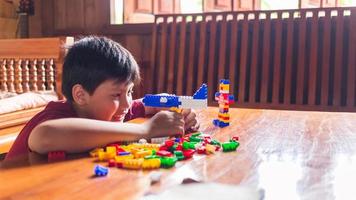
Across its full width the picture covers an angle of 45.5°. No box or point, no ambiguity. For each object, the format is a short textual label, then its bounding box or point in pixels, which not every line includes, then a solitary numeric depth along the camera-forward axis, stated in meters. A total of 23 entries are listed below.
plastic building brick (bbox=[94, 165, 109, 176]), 0.62
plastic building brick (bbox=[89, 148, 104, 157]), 0.74
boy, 0.86
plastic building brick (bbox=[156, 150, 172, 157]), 0.72
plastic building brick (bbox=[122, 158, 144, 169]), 0.66
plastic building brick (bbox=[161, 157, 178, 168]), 0.67
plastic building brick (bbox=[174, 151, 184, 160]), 0.71
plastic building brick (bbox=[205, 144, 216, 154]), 0.76
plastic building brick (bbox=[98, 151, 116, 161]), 0.71
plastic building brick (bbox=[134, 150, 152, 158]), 0.71
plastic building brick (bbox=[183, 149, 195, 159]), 0.73
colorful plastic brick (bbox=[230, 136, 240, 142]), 0.88
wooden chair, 2.24
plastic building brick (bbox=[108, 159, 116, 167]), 0.68
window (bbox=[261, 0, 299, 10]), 3.22
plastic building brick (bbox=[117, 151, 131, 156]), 0.72
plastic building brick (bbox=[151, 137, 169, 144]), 0.84
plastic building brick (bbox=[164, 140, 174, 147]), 0.78
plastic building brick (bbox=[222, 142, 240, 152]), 0.79
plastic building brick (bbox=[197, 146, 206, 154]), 0.76
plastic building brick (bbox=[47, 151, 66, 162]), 0.73
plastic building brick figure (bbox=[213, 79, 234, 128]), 1.08
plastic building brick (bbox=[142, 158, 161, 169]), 0.66
